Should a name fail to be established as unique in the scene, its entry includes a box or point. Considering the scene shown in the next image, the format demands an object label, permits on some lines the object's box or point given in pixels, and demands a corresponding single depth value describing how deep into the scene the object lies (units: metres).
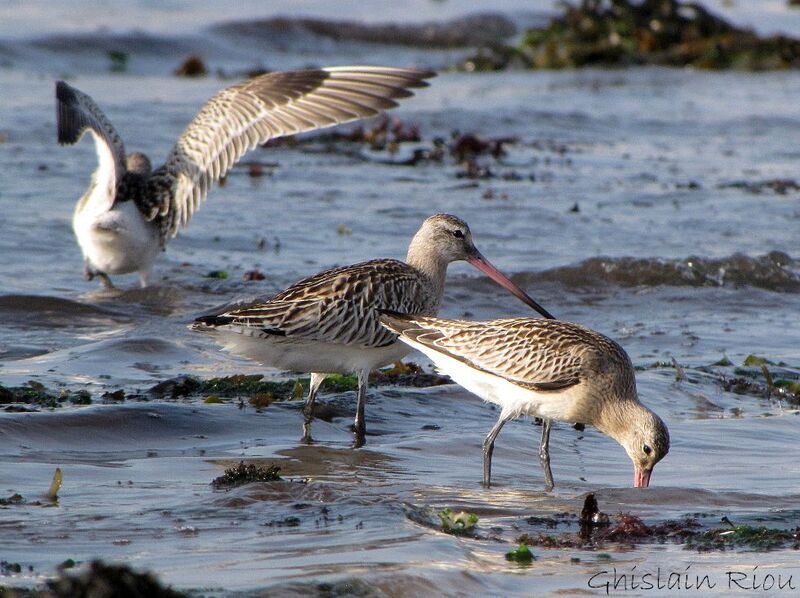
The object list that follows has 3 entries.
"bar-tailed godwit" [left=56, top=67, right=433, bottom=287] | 20.83
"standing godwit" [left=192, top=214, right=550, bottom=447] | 15.55
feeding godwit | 14.11
